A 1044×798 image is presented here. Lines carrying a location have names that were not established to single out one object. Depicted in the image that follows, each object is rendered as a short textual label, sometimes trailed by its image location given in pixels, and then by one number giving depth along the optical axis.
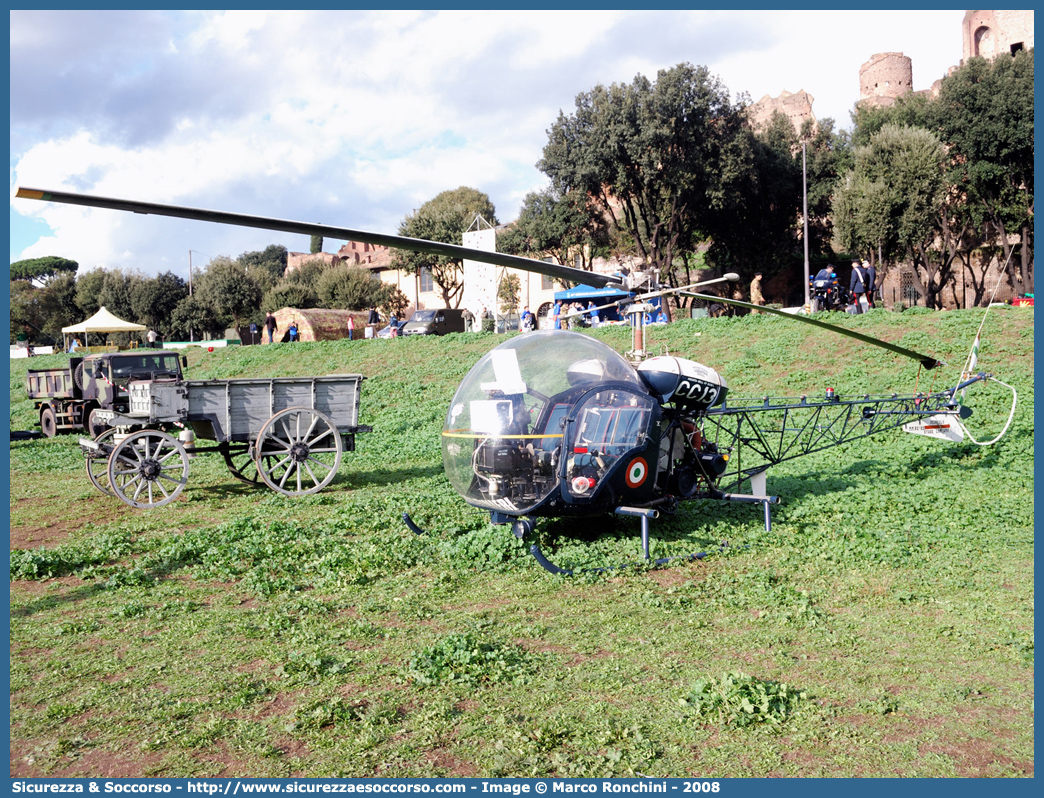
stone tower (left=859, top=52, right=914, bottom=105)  59.31
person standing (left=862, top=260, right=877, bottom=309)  21.89
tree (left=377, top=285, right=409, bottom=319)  56.75
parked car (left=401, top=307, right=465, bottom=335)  34.44
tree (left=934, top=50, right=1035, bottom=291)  31.64
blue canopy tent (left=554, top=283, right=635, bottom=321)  34.94
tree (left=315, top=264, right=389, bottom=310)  54.88
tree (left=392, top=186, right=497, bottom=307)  45.12
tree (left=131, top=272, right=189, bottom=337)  56.56
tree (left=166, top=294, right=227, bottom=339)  55.16
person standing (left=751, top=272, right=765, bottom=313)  40.52
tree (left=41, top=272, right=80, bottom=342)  64.25
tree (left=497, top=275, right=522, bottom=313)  51.48
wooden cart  10.49
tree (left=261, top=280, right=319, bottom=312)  57.34
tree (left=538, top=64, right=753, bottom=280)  31.94
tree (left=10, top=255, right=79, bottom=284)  93.62
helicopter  7.25
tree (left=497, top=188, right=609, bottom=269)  36.03
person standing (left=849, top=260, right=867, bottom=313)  21.41
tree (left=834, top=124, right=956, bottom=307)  29.27
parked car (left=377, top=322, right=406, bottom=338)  36.21
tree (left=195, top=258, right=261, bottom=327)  53.72
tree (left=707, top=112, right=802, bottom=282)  37.22
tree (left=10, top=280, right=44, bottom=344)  62.94
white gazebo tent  35.54
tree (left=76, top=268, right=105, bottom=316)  62.16
